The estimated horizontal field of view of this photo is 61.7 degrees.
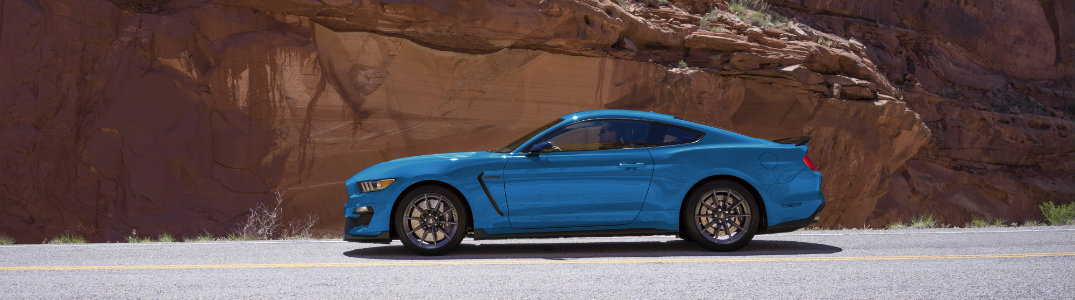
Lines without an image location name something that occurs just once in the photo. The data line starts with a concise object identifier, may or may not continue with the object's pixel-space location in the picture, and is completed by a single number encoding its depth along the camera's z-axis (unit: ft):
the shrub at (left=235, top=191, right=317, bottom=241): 47.71
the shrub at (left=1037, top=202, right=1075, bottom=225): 40.67
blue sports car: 23.85
